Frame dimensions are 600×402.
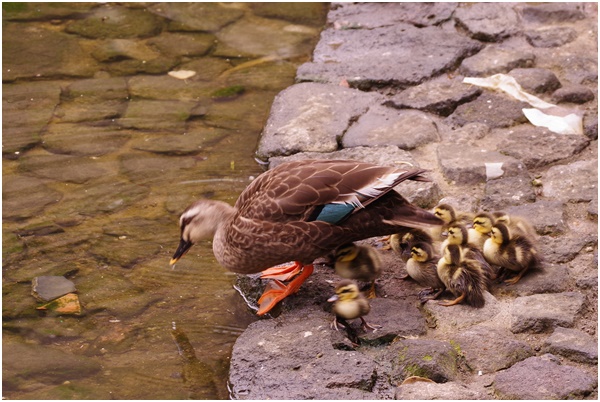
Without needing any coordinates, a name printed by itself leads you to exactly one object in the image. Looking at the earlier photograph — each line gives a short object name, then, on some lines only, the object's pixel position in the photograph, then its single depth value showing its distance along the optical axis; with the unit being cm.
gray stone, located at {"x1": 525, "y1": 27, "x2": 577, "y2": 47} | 1507
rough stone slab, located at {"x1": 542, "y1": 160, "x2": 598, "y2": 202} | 1121
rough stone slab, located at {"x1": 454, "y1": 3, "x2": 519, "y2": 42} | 1551
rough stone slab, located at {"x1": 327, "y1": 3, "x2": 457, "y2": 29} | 1642
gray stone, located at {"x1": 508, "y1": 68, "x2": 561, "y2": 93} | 1373
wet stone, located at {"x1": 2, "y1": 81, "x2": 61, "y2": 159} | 1388
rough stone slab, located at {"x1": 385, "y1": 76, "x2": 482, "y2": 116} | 1353
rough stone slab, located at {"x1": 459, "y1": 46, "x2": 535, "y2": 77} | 1434
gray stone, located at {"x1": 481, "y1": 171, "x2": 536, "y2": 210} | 1126
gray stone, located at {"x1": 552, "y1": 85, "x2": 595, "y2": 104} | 1337
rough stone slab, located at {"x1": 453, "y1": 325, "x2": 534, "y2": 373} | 855
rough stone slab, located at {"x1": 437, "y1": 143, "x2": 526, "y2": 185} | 1179
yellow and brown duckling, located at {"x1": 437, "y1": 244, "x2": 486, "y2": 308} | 938
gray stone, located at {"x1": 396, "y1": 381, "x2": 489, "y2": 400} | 804
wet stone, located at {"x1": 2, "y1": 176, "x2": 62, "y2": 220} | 1221
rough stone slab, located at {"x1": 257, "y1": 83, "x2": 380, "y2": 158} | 1296
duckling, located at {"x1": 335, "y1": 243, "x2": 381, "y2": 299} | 973
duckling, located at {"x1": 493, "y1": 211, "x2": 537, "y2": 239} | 986
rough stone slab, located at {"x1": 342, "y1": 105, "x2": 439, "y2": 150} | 1273
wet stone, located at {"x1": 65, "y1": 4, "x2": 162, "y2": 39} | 1744
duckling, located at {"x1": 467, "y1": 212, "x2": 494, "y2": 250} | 1020
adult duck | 948
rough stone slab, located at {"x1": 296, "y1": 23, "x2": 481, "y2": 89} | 1457
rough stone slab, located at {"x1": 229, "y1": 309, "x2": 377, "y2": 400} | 838
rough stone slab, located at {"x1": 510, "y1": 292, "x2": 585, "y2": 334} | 898
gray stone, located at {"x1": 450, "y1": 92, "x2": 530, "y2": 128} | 1311
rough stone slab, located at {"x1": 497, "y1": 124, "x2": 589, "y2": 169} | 1205
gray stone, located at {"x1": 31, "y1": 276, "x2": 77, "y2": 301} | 1048
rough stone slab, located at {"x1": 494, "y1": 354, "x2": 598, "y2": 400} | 800
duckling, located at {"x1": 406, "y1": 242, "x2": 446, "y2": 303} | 980
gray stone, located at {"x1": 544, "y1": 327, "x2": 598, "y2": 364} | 845
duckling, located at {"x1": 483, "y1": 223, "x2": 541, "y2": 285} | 963
